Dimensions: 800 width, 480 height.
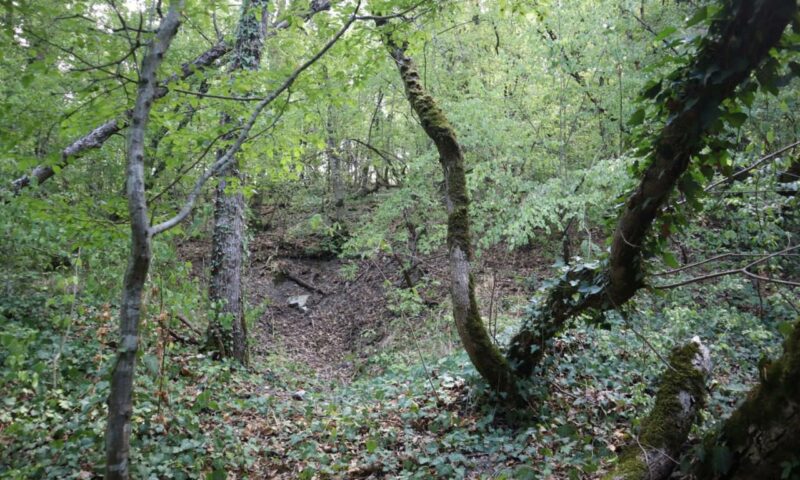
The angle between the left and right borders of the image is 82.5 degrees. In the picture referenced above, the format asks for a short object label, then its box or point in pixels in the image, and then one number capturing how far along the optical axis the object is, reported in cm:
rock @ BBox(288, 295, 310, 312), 1127
